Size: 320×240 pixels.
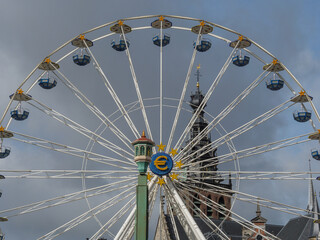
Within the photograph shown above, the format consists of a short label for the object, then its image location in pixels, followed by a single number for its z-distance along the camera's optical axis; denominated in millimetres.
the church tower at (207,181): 104888
